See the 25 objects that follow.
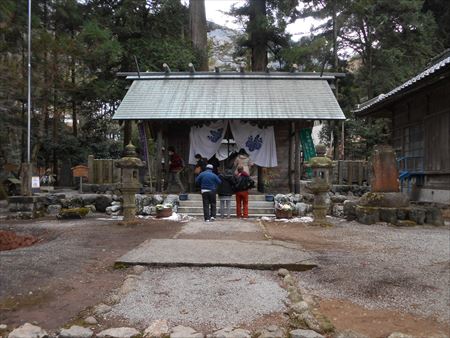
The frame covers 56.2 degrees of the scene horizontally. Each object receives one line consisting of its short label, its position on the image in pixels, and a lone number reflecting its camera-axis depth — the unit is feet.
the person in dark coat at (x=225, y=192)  40.78
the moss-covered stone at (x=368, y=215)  36.48
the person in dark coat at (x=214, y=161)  54.05
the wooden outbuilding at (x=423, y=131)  42.09
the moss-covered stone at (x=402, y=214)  35.94
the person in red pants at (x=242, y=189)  40.65
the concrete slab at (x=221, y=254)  20.97
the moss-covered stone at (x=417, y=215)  35.45
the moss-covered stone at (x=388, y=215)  35.86
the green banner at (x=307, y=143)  53.11
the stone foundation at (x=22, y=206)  43.97
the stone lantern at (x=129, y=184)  37.29
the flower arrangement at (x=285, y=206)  42.39
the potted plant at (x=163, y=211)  42.14
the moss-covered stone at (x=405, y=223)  35.14
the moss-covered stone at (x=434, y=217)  35.30
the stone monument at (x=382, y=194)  36.50
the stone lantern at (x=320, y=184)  36.99
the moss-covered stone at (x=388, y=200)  36.78
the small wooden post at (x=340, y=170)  72.33
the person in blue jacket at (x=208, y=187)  38.99
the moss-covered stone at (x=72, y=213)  42.67
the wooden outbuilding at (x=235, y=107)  50.96
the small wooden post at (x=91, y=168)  60.80
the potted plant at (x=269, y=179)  55.52
